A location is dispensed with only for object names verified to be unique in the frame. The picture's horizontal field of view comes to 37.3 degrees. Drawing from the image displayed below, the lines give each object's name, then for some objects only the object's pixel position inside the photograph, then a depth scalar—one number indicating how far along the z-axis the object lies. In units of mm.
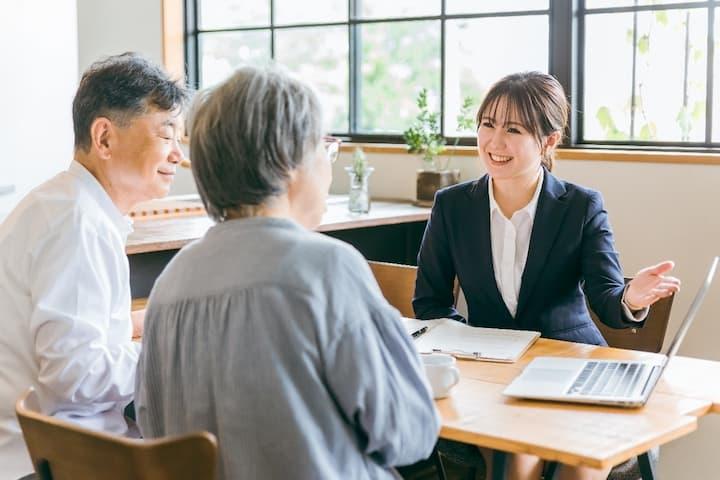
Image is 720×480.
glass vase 3928
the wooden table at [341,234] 3137
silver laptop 1822
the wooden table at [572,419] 1604
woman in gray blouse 1401
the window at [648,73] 3688
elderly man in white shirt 1873
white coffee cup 1867
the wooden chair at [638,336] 2660
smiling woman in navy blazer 2637
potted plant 4184
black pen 2342
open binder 2182
